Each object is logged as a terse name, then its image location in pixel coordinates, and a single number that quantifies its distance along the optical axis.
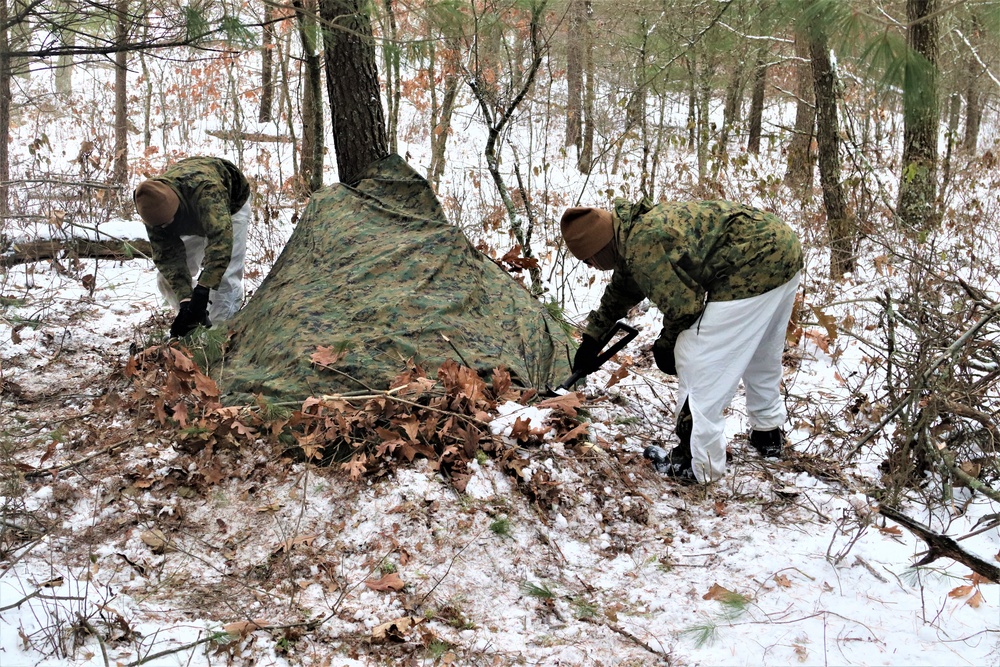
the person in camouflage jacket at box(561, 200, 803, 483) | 3.21
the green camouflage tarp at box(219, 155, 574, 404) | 3.80
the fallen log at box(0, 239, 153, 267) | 6.04
